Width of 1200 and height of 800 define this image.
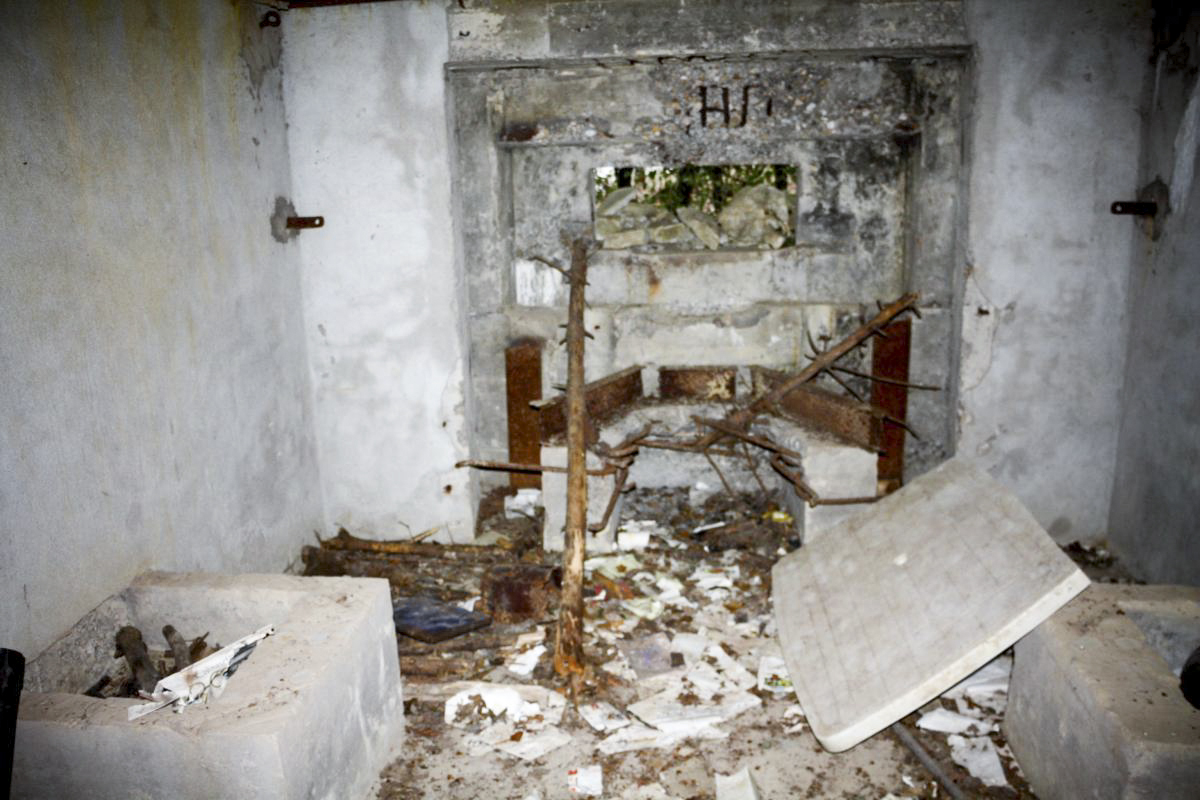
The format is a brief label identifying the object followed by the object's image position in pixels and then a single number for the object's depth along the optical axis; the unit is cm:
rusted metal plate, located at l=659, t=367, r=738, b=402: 548
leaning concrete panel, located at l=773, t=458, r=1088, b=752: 316
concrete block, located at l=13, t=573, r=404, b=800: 235
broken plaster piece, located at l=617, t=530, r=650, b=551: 519
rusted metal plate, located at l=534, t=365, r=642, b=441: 497
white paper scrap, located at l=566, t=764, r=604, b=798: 316
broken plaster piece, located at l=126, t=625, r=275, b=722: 247
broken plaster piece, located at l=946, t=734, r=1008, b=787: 318
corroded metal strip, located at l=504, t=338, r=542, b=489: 540
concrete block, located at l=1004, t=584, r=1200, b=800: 239
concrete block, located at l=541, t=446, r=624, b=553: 505
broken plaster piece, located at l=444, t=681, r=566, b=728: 362
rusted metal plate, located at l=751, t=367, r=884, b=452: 474
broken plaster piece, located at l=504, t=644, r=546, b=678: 395
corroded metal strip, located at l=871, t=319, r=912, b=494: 516
